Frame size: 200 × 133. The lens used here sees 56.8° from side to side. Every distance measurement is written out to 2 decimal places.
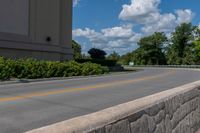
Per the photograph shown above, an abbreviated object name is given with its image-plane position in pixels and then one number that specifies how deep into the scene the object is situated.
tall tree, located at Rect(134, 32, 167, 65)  63.98
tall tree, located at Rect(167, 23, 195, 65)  60.61
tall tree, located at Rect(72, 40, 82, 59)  56.73
